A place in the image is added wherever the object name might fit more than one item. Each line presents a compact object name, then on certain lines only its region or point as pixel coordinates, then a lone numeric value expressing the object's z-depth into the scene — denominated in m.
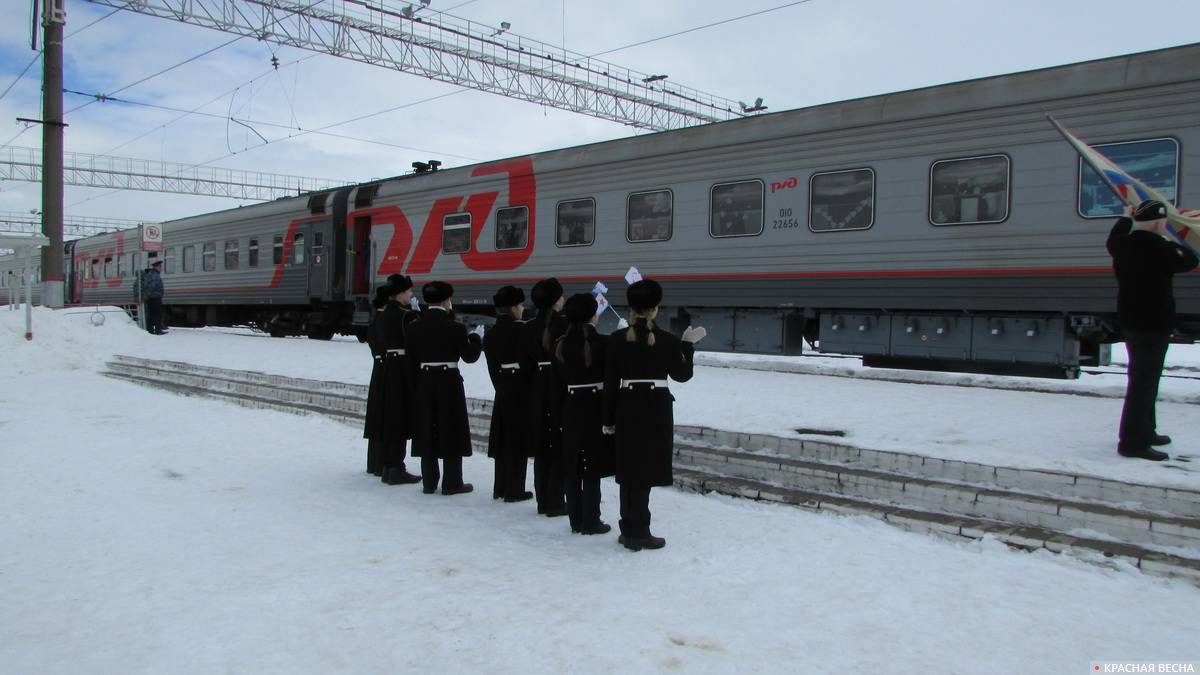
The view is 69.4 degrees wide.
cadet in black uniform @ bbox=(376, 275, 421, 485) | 6.82
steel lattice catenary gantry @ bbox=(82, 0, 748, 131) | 20.94
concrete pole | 19.25
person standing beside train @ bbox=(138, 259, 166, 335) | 21.31
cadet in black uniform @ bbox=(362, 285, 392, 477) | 7.04
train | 9.41
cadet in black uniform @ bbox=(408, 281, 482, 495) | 6.43
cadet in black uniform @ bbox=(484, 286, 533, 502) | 6.11
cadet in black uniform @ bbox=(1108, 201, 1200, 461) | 5.87
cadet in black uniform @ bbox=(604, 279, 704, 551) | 4.96
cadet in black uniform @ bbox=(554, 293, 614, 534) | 5.29
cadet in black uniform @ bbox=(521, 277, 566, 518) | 5.75
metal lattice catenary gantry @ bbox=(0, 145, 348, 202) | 43.44
